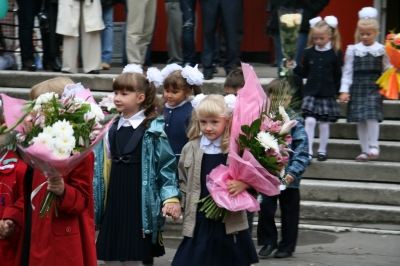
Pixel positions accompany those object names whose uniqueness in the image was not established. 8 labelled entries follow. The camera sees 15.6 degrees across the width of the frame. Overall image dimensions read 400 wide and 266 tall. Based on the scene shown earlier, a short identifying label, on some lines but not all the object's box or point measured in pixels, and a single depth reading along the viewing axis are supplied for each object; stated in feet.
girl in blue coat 34.50
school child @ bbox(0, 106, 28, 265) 30.49
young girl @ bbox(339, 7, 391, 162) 53.88
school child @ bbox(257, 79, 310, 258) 42.96
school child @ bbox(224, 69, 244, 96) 42.37
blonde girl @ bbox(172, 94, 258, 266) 33.24
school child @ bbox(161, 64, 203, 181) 42.37
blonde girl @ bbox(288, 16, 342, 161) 54.20
